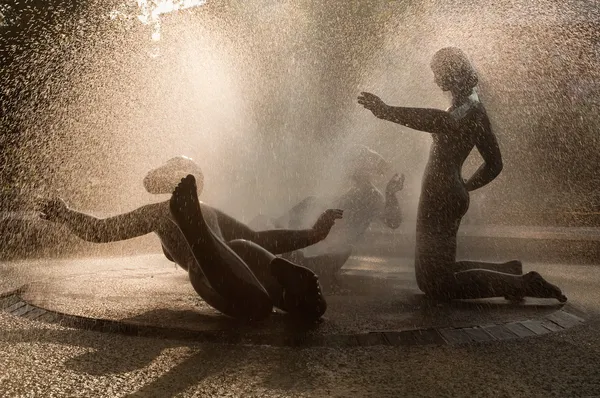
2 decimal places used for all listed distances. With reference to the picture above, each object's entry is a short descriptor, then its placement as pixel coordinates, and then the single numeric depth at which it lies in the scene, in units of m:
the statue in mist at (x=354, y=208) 7.08
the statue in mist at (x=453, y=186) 4.22
